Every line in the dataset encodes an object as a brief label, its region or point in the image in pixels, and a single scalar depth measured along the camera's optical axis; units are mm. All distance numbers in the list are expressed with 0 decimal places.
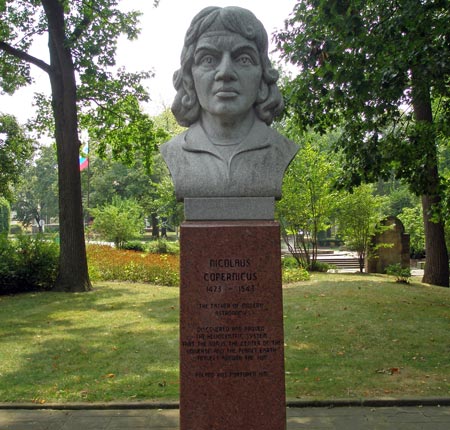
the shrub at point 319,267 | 21109
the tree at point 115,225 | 31078
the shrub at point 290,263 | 20523
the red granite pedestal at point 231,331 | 3980
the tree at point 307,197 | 20938
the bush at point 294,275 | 16109
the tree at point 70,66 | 14211
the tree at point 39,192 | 83688
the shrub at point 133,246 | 30612
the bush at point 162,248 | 28669
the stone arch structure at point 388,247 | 20531
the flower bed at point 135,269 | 16375
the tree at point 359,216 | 20672
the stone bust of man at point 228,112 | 4238
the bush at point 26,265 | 14281
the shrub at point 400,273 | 14703
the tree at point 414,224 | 27281
